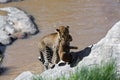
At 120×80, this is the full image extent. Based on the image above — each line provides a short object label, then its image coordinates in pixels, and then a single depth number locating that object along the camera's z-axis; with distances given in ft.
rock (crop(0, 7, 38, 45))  79.99
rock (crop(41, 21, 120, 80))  43.88
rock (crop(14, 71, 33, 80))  48.10
